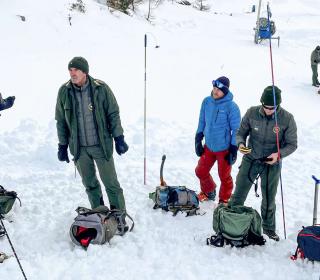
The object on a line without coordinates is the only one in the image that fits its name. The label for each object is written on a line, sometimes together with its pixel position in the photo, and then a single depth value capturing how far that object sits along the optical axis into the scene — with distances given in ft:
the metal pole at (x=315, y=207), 16.90
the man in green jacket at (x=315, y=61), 51.75
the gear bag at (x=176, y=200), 21.62
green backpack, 17.98
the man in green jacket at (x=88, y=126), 18.26
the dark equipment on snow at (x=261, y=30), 76.51
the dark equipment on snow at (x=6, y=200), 20.01
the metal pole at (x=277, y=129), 18.03
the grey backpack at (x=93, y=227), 17.70
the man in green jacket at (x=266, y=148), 18.13
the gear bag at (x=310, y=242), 15.63
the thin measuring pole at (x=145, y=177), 25.81
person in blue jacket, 21.24
